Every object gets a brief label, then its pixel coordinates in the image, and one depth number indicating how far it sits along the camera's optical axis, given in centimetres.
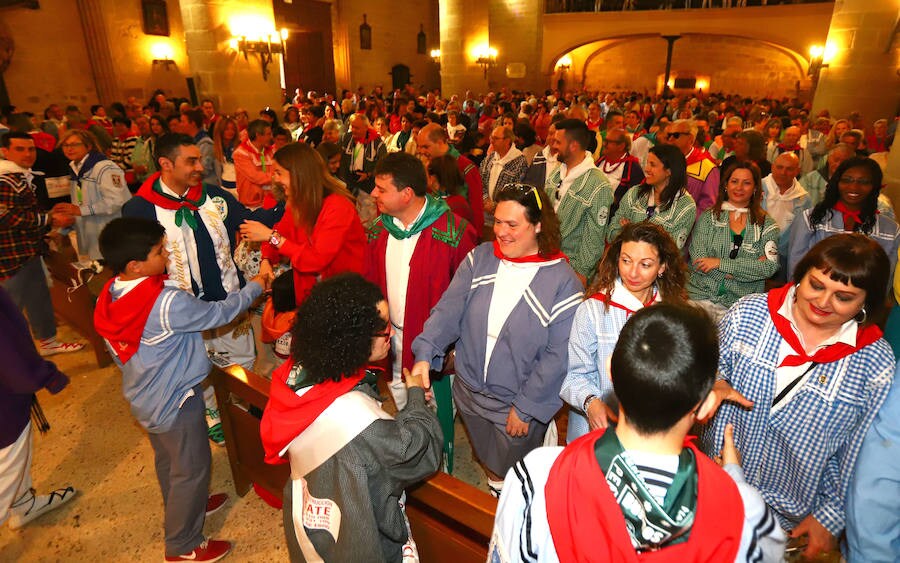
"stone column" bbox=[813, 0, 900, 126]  1030
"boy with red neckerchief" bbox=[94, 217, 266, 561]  217
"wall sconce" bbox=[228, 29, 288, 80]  932
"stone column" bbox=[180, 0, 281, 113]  892
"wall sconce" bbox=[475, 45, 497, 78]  1792
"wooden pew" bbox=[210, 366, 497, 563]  181
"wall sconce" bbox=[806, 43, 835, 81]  1127
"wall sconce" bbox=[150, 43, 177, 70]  1430
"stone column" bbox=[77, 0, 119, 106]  1268
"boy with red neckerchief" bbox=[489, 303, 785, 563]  102
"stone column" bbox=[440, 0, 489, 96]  1636
